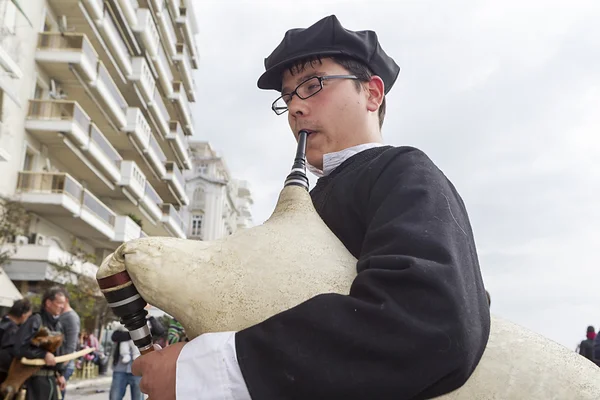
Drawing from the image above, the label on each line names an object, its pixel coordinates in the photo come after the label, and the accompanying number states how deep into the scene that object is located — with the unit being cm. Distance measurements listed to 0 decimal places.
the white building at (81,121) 2145
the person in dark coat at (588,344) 681
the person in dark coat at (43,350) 638
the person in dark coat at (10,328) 643
